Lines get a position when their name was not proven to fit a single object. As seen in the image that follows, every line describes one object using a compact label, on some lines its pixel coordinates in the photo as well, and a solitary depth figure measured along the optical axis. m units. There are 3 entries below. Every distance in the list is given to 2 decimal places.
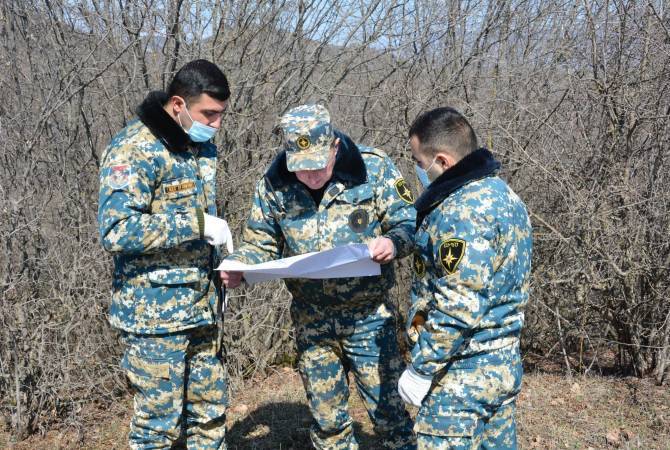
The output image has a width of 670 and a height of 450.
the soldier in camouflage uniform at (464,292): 2.61
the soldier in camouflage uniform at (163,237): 3.18
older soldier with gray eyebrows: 3.36
